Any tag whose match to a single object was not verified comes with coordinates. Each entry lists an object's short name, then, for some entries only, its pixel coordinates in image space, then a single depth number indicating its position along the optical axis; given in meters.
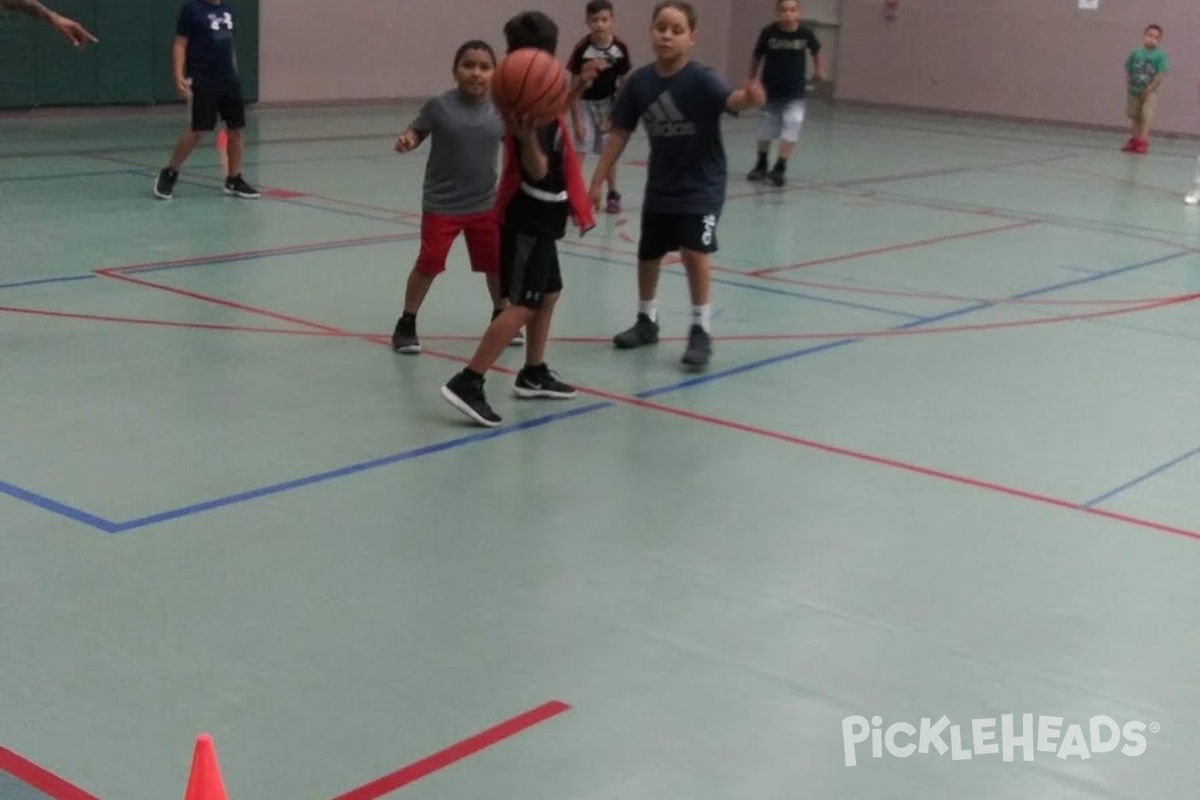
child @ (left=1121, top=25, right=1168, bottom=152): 19.19
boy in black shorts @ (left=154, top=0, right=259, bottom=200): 11.56
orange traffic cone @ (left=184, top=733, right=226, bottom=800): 2.80
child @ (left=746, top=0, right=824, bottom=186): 14.09
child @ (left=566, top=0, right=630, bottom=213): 10.80
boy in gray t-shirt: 6.98
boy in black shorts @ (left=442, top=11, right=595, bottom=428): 6.18
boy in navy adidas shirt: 7.19
